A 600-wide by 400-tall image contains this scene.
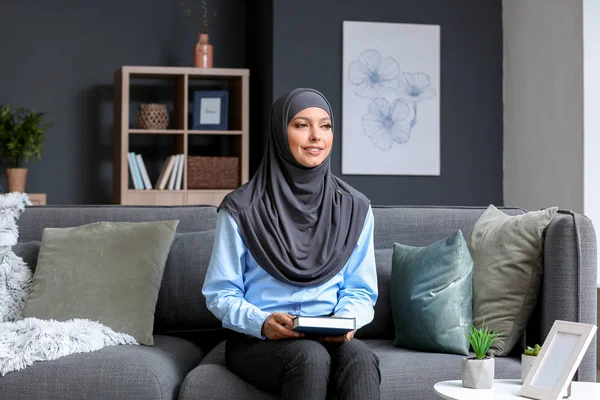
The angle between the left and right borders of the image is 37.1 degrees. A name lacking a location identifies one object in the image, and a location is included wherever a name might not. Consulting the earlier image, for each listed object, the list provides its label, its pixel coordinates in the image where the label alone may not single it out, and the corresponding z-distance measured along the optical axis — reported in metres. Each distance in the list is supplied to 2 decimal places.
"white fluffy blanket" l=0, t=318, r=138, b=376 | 2.59
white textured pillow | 3.01
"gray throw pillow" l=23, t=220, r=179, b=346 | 2.92
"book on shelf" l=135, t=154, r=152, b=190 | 5.63
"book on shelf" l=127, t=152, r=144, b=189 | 5.61
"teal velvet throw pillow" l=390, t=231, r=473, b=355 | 2.78
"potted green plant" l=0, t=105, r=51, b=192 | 5.60
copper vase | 5.72
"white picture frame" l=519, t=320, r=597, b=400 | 2.04
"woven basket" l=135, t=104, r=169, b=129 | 5.68
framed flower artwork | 5.69
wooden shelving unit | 5.58
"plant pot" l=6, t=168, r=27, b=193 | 5.62
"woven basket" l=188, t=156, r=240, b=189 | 5.64
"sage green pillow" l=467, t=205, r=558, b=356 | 2.79
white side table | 2.08
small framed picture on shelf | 5.74
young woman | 2.50
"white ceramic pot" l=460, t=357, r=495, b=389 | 2.16
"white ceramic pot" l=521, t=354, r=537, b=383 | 2.21
